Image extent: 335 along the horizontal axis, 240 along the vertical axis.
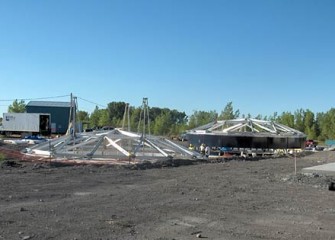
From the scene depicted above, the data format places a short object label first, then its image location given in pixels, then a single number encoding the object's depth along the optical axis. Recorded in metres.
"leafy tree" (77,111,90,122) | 110.46
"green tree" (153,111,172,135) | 96.44
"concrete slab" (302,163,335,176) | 18.41
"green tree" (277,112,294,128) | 90.40
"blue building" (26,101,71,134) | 84.19
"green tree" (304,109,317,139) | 88.84
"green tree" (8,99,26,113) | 104.50
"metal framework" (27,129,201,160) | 30.28
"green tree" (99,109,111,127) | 100.22
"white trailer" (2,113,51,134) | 73.25
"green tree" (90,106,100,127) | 103.50
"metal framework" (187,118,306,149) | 46.84
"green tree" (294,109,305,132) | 91.06
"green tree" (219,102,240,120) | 89.49
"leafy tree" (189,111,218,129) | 96.19
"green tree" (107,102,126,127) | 127.59
